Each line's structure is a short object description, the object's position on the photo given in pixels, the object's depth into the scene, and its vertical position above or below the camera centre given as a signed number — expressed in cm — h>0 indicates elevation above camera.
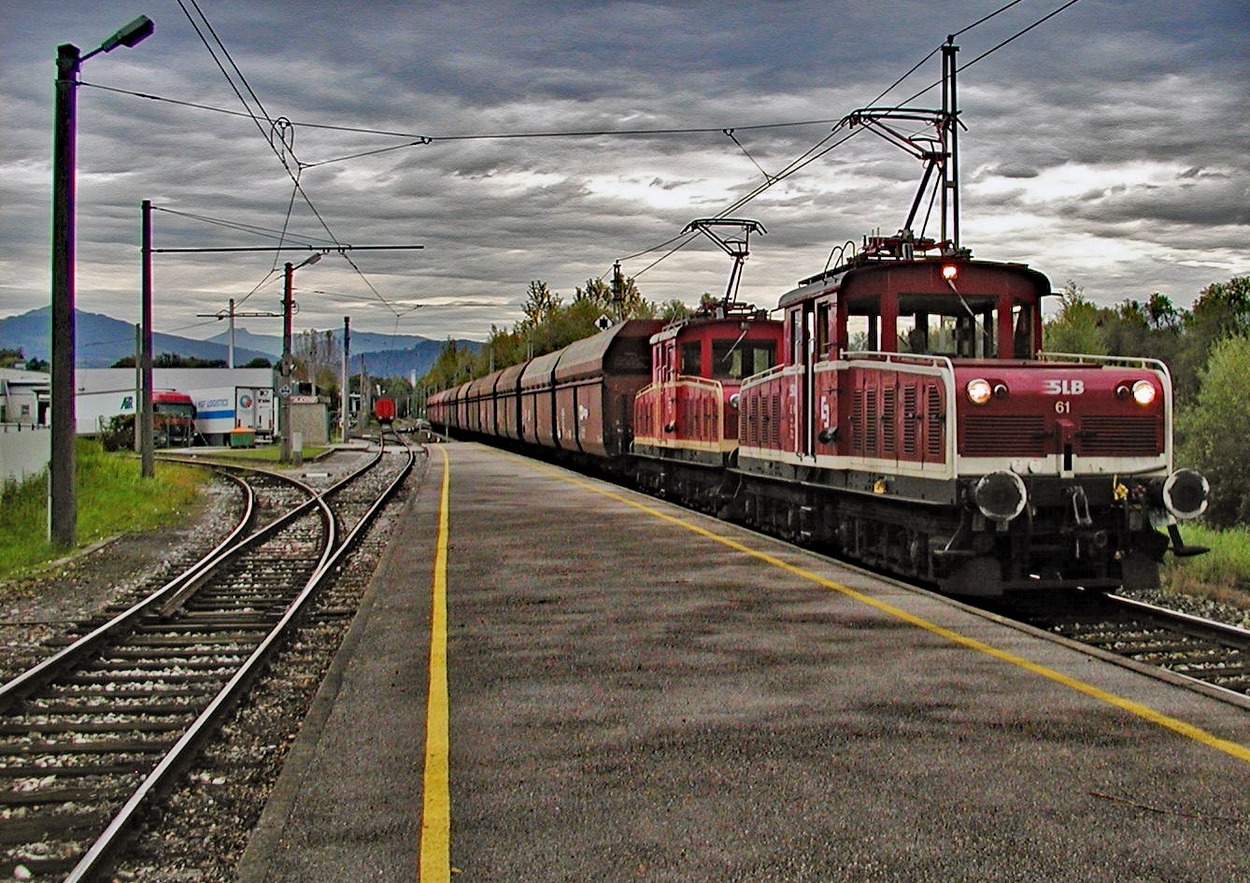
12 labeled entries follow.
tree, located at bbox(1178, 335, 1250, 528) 2900 -30
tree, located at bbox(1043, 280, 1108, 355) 6122 +496
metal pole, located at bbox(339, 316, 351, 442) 6462 +187
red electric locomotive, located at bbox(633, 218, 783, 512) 1900 +73
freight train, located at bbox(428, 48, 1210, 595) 1066 -8
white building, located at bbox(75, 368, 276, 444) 6712 +115
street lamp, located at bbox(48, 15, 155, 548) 1614 +180
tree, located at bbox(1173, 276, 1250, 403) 5484 +551
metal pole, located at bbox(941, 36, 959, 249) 2119 +514
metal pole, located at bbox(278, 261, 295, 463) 3828 +214
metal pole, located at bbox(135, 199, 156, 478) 2895 +173
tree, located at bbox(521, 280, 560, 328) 10594 +1066
